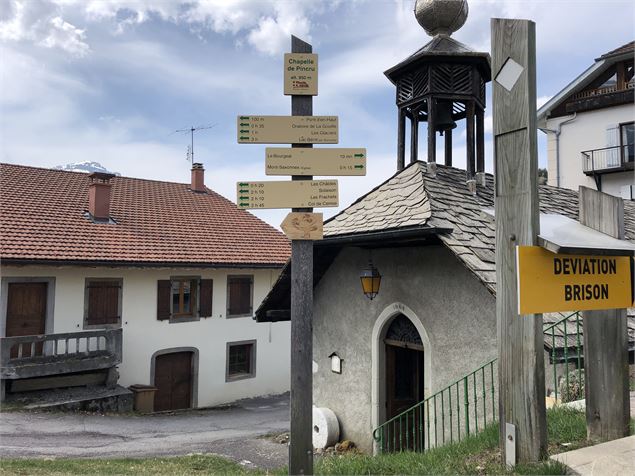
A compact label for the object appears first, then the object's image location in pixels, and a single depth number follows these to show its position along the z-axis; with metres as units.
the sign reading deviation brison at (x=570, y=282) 3.49
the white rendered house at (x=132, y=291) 14.52
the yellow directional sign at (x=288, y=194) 4.26
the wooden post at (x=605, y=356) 4.07
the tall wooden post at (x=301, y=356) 4.16
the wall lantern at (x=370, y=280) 8.04
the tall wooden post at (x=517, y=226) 3.52
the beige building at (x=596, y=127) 22.79
